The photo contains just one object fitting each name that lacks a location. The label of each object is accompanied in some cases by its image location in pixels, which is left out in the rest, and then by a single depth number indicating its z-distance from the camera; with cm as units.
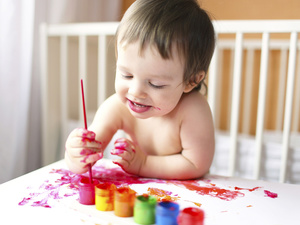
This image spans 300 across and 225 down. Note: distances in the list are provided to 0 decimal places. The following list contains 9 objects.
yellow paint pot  57
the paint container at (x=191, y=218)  48
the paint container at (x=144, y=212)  52
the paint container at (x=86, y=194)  60
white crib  112
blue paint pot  50
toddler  64
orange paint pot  55
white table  55
